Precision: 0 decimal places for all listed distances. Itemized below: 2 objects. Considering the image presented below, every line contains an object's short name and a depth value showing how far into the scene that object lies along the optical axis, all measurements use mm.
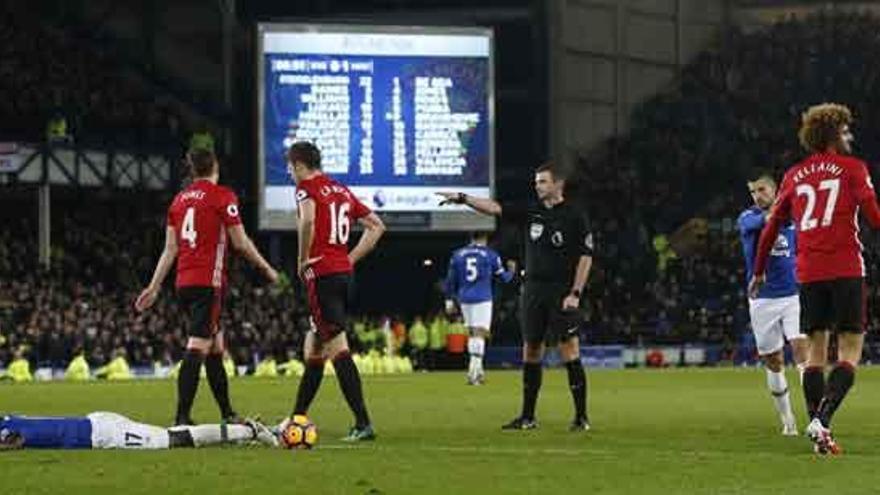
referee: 17422
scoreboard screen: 47781
